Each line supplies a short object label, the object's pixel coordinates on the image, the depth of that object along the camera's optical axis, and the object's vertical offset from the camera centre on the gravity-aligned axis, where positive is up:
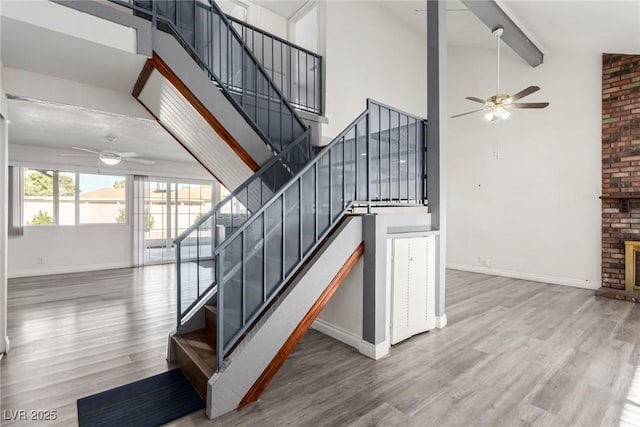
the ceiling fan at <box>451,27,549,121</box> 4.48 +1.61
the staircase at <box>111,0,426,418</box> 2.29 +0.12
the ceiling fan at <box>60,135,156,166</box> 5.29 +0.95
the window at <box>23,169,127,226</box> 6.79 +0.30
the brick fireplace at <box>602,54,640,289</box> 5.07 +0.94
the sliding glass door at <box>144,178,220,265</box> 8.02 +0.02
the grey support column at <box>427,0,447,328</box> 3.67 +0.97
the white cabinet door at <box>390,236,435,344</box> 3.19 -0.82
